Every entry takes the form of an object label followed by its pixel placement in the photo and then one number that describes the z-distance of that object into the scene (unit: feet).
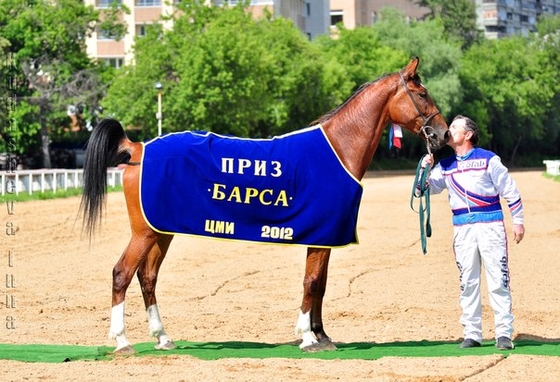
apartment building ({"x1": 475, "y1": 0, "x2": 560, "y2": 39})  440.04
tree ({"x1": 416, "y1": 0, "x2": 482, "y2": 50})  336.70
